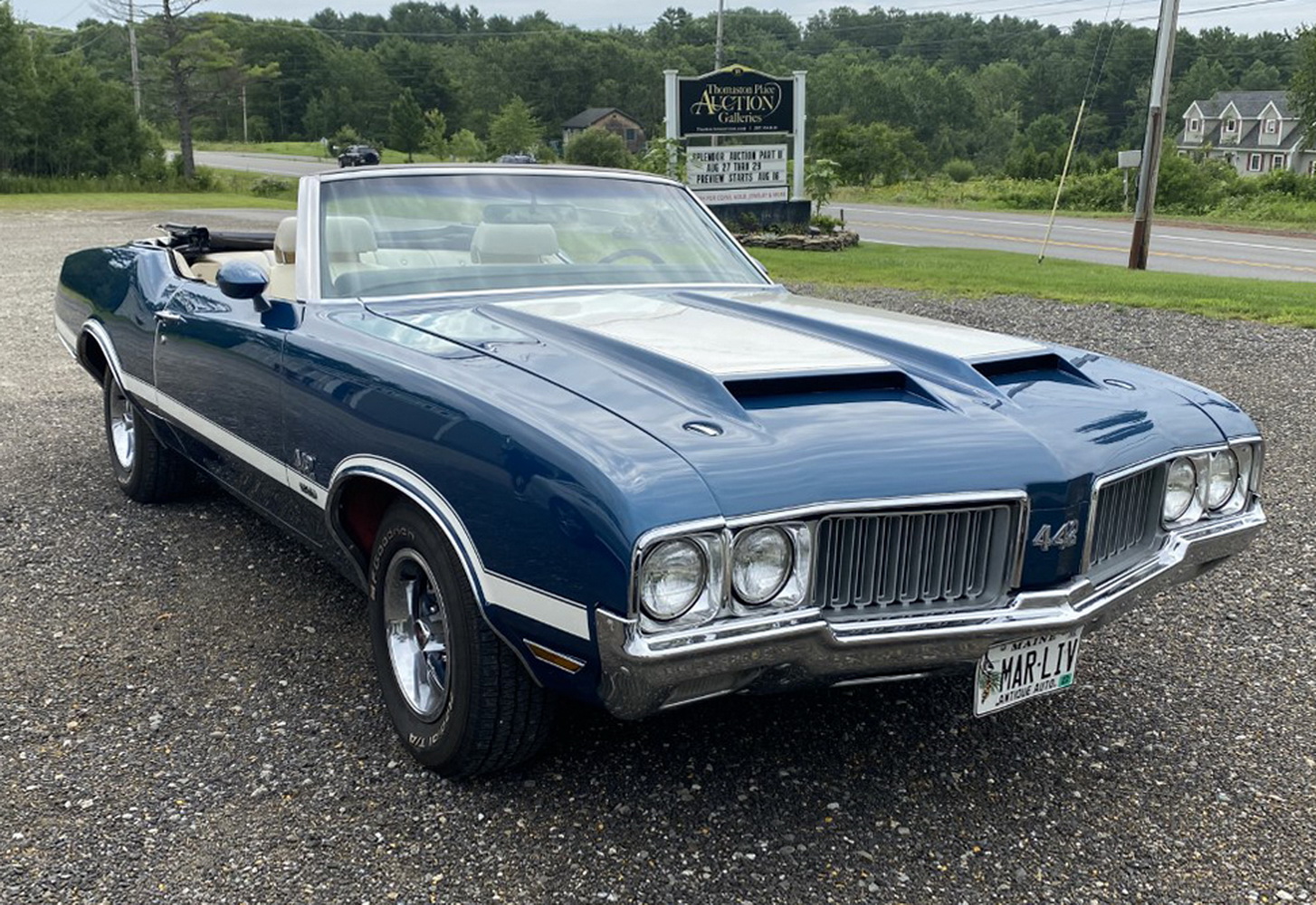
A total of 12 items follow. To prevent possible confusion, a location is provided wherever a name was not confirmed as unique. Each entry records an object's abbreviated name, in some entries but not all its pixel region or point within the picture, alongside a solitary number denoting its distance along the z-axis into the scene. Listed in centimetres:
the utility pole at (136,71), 4430
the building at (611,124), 8912
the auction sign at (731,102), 1866
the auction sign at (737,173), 1859
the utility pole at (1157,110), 1514
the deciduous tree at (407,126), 7388
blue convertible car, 235
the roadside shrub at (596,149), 5353
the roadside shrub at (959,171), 5944
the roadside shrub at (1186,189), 3222
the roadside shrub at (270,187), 3603
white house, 7988
